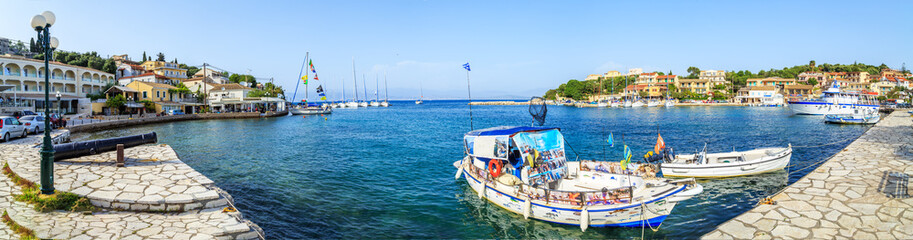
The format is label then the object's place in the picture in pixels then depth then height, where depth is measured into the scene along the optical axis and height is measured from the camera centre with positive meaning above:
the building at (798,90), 111.44 +3.64
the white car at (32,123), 22.95 +0.11
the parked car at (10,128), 19.77 -0.15
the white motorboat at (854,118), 41.59 -1.84
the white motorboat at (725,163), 16.94 -2.57
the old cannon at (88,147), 13.20 -0.85
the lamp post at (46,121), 9.07 +0.08
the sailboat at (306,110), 76.56 +1.36
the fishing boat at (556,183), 10.53 -2.33
